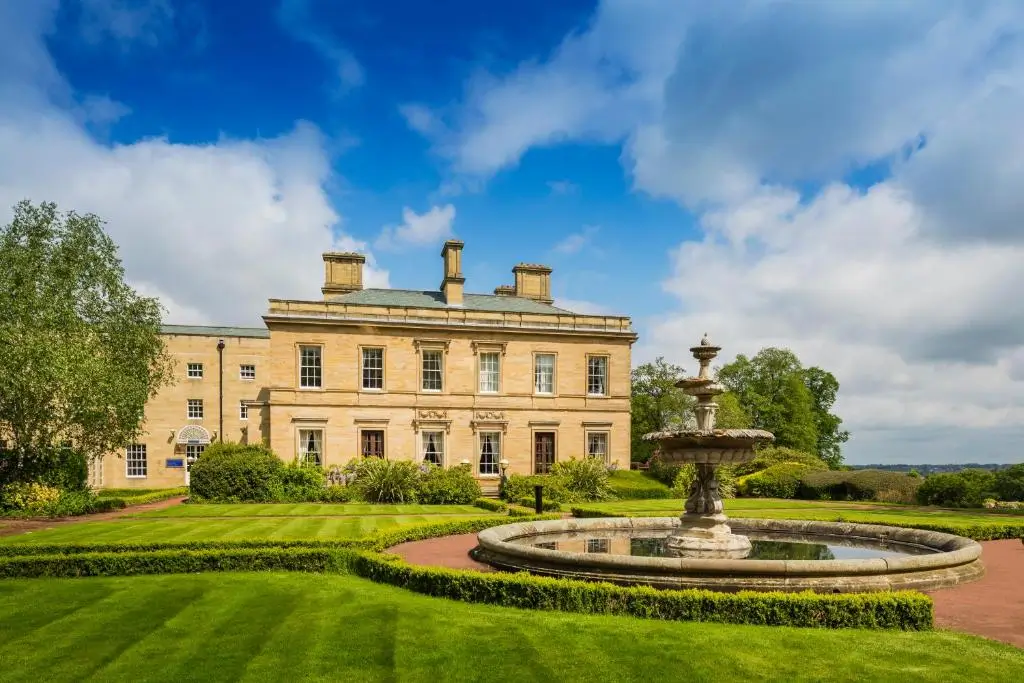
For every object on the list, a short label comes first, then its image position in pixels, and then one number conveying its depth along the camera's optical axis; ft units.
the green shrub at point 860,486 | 104.22
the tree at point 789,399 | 167.32
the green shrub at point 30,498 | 76.64
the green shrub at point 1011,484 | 100.99
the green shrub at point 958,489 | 94.53
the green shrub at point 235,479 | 88.53
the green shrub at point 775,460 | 121.08
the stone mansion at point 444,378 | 107.14
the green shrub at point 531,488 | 92.48
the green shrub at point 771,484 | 109.91
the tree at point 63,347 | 75.72
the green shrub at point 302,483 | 91.45
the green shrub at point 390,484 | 89.92
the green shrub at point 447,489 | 90.24
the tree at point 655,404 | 162.09
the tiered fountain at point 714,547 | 33.53
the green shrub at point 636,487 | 100.92
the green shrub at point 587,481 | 98.32
